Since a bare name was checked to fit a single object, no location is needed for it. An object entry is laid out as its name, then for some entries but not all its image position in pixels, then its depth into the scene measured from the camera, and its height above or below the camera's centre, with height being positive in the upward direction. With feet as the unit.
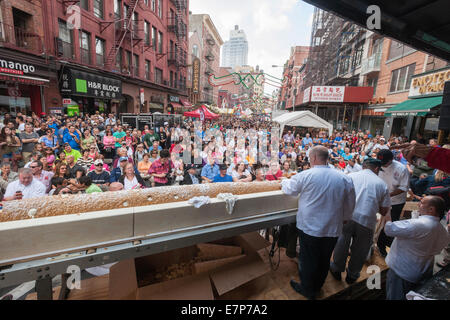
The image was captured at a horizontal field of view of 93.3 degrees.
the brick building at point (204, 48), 126.11 +51.46
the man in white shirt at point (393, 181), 10.81 -2.42
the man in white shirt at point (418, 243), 6.95 -3.57
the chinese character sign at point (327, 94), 58.13 +10.45
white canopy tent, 42.14 +1.93
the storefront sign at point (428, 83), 32.78 +8.88
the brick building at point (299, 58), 175.67 +60.08
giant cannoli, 5.62 -2.32
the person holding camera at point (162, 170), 17.40 -3.81
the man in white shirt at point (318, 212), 7.09 -2.71
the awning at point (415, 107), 31.82 +4.70
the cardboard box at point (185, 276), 6.13 -4.74
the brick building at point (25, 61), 30.78 +8.94
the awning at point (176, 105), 92.68 +8.82
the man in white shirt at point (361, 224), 8.38 -3.61
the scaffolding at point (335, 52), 67.97 +29.85
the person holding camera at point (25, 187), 11.84 -3.88
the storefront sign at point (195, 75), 107.07 +25.84
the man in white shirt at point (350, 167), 14.37 -3.05
